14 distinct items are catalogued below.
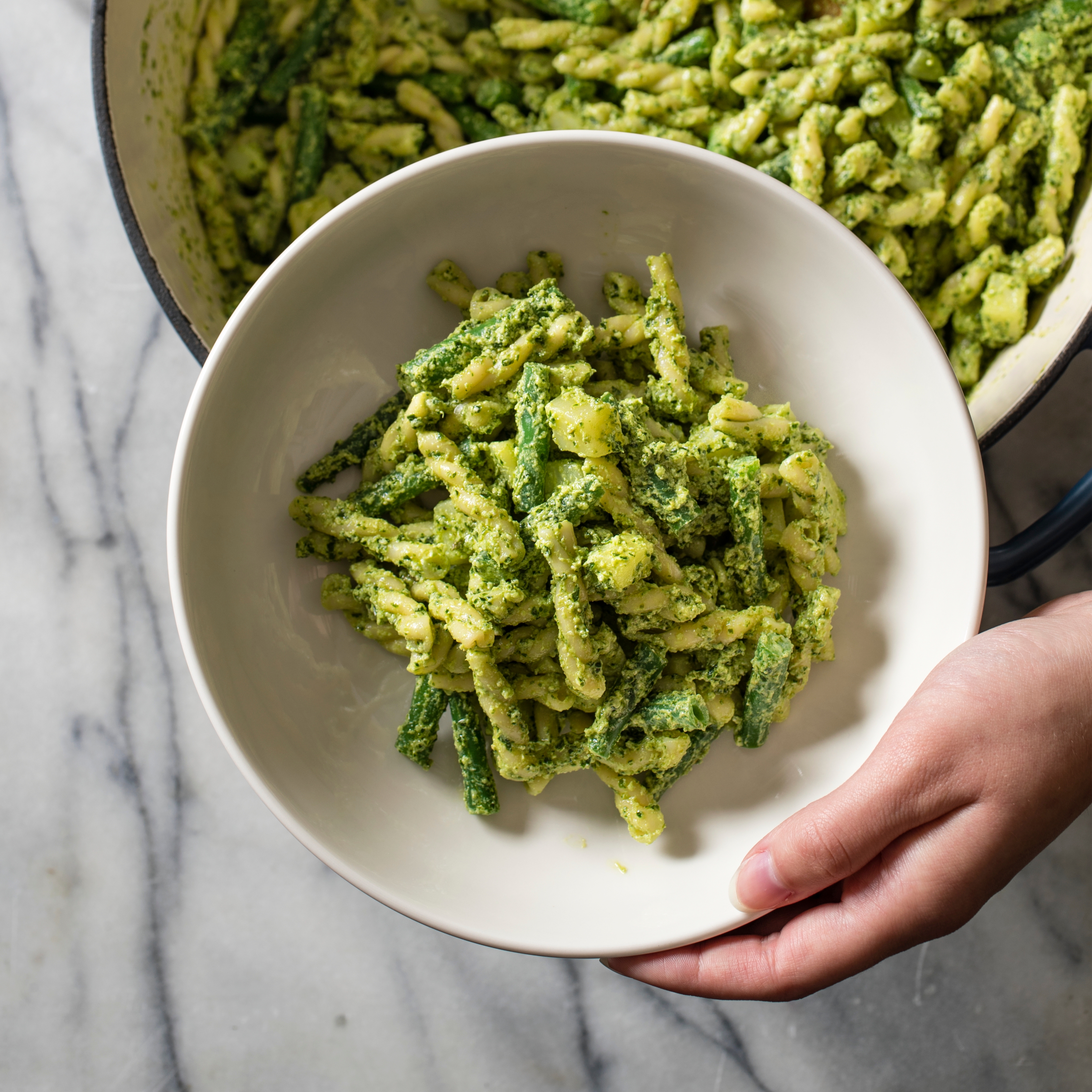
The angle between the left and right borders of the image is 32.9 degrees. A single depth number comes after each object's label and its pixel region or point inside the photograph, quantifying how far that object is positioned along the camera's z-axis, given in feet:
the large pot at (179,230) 1.63
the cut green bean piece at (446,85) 1.79
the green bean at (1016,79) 1.72
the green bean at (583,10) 1.76
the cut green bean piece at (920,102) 1.70
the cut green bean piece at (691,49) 1.74
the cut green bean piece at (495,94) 1.78
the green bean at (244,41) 1.77
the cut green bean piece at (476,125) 1.79
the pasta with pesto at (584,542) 1.52
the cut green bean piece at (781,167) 1.71
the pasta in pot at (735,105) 1.71
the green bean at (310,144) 1.77
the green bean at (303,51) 1.78
